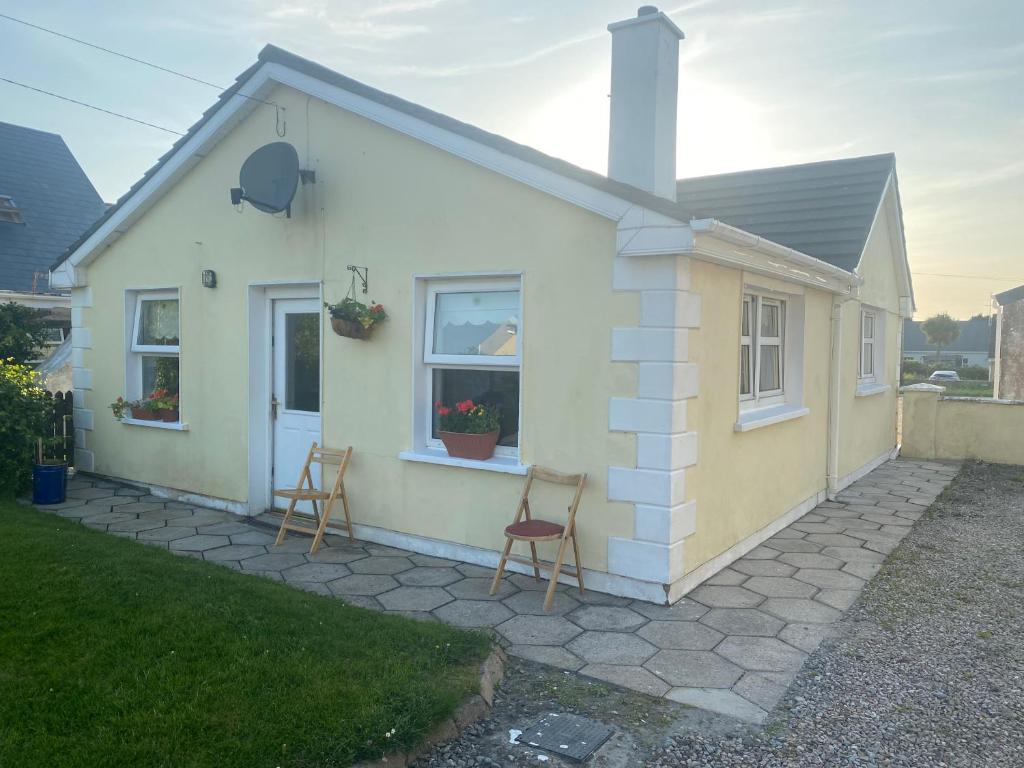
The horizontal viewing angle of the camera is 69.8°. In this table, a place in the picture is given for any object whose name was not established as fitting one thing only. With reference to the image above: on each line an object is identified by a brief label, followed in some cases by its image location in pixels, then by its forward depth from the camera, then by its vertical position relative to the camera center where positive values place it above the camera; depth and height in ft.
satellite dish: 22.47 +5.37
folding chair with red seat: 17.02 -4.19
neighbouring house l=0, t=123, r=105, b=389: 48.85 +10.60
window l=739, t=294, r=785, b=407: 23.65 +0.24
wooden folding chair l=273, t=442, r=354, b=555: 21.11 -4.14
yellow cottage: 17.75 +0.85
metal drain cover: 11.00 -5.91
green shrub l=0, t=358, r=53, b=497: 26.89 -3.01
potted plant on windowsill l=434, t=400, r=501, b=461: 19.80 -2.09
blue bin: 26.00 -4.76
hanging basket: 21.07 +0.68
